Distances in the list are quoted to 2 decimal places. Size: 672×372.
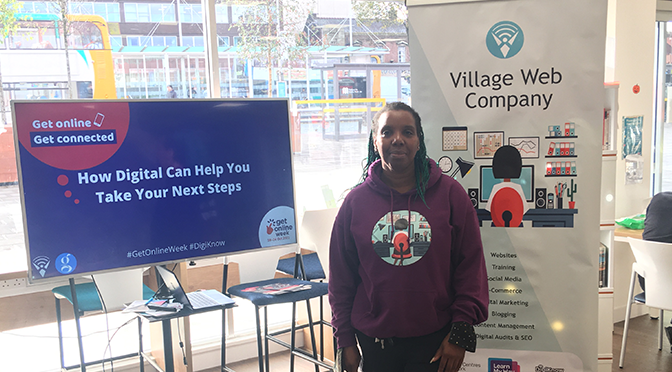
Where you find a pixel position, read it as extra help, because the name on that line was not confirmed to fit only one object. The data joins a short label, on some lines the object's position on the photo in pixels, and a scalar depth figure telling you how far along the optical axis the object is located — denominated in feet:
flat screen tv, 7.20
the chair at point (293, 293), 8.45
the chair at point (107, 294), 9.30
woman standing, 5.57
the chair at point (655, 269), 10.71
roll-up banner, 7.75
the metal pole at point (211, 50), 11.85
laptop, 7.69
